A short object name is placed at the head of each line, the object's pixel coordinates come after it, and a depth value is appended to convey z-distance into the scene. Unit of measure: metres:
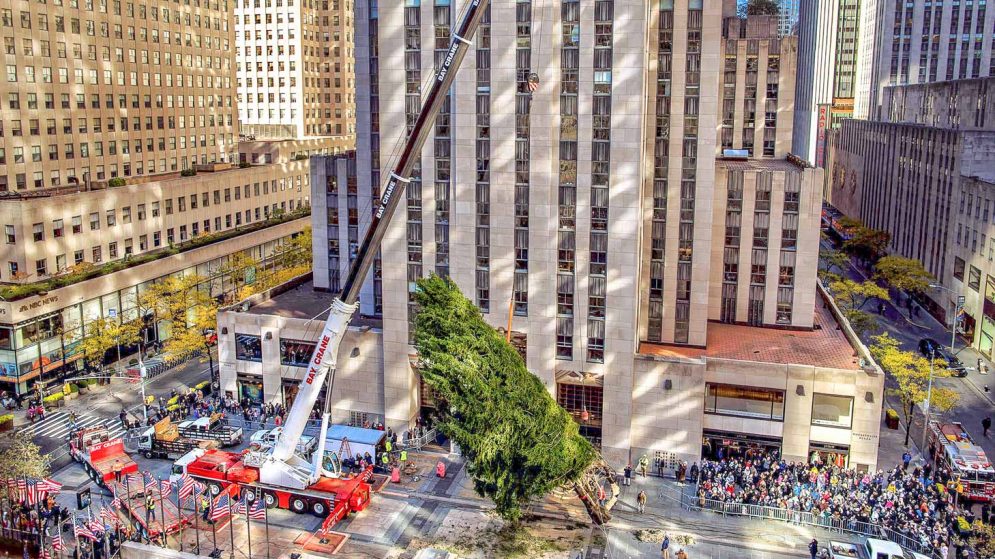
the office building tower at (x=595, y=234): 57.25
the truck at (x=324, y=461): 45.28
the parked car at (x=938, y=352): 76.12
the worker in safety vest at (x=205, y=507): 51.97
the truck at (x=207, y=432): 62.25
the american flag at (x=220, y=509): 47.78
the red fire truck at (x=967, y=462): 54.88
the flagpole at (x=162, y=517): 48.47
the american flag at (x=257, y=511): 48.78
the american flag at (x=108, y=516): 47.31
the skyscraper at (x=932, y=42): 134.25
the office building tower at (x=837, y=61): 181.62
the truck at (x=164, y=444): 60.88
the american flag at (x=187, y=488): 48.56
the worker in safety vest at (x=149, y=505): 48.36
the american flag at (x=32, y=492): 48.91
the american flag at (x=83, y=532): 46.59
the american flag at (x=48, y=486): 48.69
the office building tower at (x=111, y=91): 90.25
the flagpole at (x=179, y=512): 48.06
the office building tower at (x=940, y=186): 86.94
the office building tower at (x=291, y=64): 152.50
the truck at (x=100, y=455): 56.34
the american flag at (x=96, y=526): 47.12
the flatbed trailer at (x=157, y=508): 48.56
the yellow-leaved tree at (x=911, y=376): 63.03
